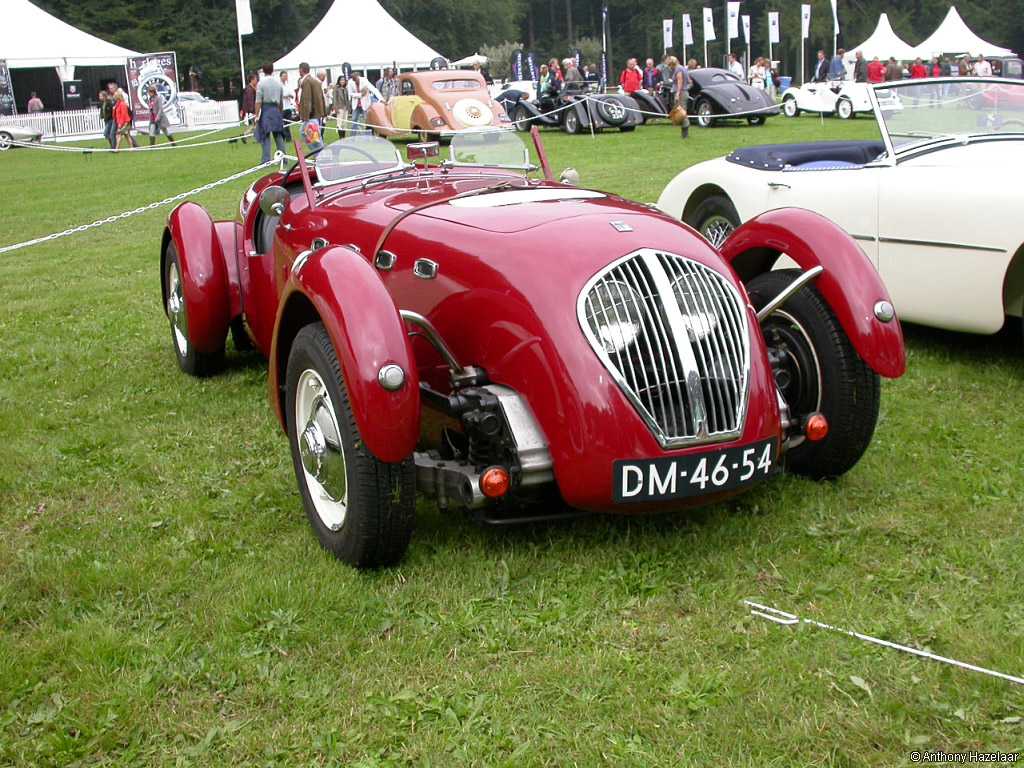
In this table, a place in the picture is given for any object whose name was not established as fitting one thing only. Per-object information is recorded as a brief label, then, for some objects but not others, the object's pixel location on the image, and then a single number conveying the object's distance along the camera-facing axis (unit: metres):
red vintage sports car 3.24
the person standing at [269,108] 16.80
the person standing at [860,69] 37.91
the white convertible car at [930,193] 5.24
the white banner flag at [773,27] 43.34
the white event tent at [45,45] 31.66
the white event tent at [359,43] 35.53
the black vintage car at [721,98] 22.50
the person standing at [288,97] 27.88
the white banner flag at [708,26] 42.22
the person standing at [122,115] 24.16
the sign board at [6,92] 31.58
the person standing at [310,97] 18.16
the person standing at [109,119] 24.78
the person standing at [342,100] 24.69
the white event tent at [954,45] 45.16
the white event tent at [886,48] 45.50
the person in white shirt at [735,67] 31.73
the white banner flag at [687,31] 43.30
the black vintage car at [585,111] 22.58
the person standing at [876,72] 35.19
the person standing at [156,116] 25.83
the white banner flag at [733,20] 40.78
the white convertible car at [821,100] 22.98
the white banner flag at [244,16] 29.91
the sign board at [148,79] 29.92
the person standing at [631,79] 28.48
